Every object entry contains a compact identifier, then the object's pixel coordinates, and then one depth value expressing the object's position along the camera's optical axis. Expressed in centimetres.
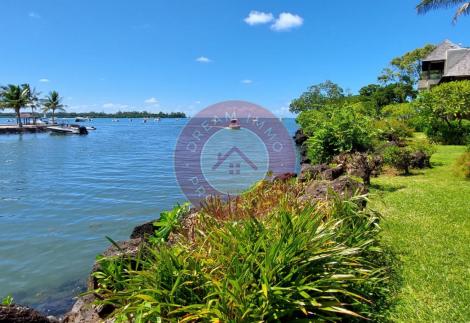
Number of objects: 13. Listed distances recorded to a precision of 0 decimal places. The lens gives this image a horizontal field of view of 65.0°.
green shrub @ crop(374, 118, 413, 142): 1964
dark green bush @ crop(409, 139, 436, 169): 1312
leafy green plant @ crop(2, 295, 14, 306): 376
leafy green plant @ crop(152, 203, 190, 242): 496
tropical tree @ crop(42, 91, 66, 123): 7900
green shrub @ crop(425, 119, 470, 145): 2024
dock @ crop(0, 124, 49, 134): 6187
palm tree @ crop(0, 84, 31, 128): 6569
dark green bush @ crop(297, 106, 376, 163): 1291
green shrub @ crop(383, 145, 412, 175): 1259
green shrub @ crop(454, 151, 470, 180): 1078
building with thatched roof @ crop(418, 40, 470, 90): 3506
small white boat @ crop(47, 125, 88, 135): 6244
